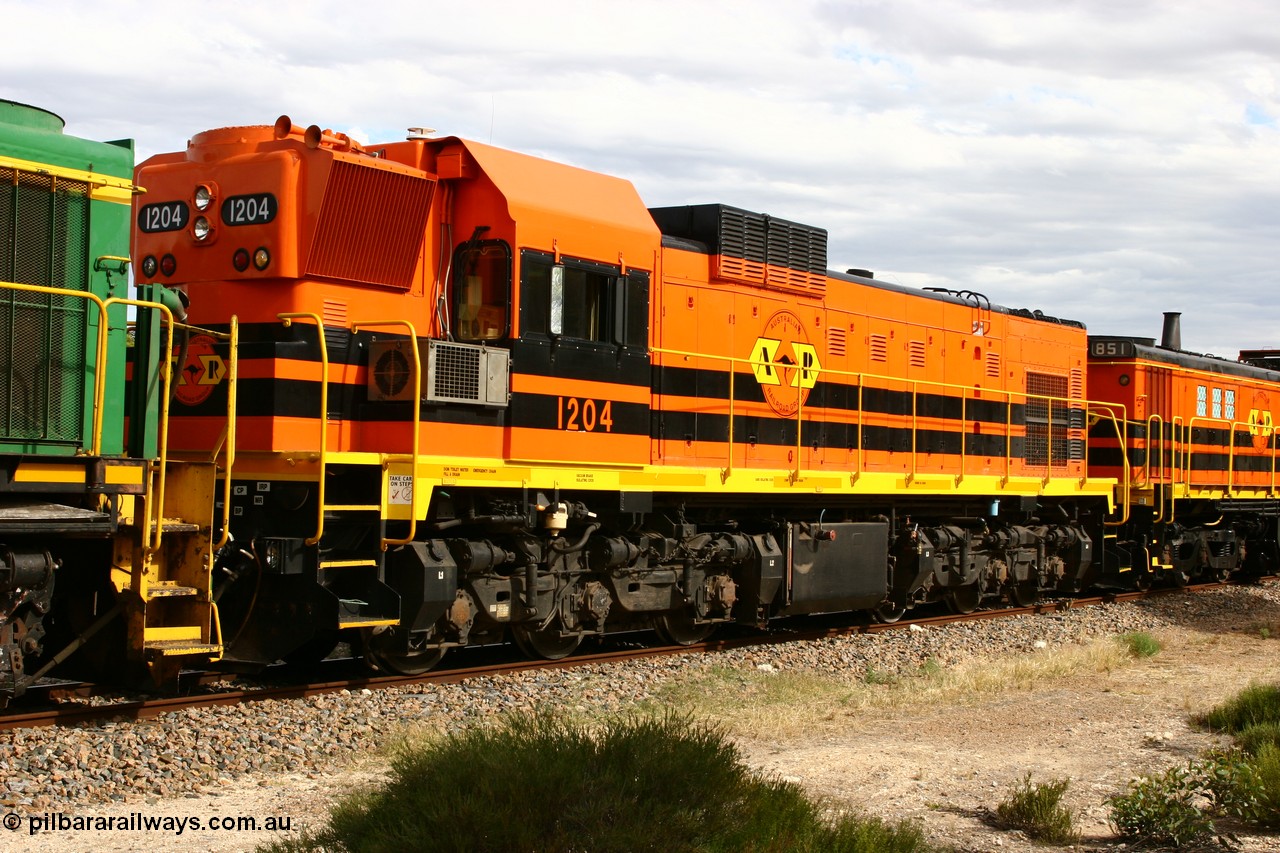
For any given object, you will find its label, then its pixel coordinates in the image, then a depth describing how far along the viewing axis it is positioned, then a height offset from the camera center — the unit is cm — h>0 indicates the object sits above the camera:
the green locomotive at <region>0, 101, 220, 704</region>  753 +7
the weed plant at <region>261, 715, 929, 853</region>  518 -144
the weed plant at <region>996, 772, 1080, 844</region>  649 -174
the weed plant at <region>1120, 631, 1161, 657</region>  1338 -177
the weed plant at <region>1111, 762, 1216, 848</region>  630 -166
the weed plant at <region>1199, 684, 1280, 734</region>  899 -165
